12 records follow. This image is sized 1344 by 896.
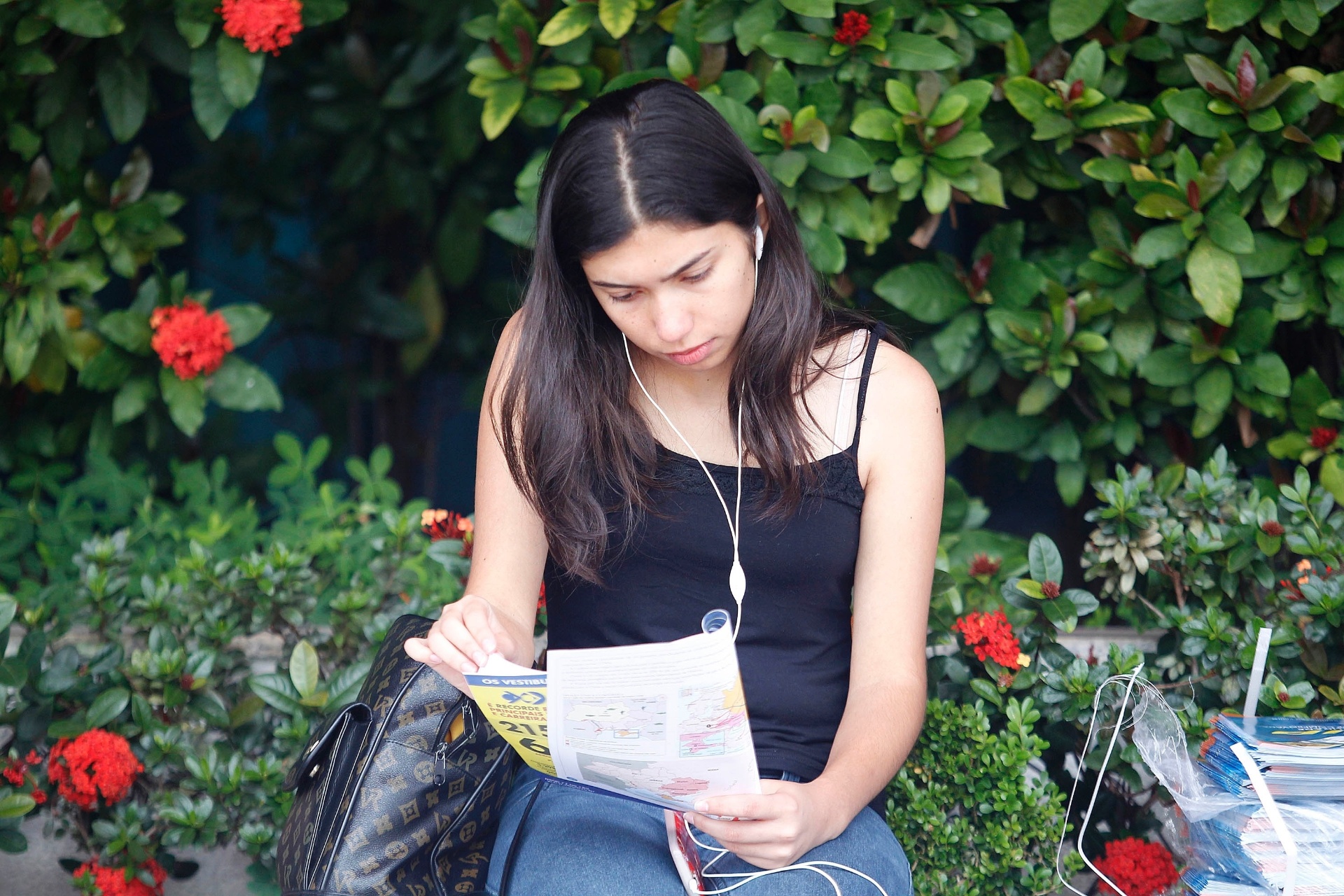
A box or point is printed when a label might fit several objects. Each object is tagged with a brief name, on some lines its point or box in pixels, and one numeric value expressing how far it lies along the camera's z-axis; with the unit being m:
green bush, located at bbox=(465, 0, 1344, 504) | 3.72
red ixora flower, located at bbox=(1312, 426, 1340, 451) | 3.76
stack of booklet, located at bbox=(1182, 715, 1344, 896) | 3.28
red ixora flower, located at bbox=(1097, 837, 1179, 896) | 3.52
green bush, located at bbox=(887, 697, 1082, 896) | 3.46
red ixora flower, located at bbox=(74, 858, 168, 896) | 3.59
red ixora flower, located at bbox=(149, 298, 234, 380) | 3.89
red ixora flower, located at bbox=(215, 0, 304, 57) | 3.79
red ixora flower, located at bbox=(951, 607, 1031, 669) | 3.53
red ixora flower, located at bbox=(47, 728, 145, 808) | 3.56
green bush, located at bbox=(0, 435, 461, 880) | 3.60
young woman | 3.33
